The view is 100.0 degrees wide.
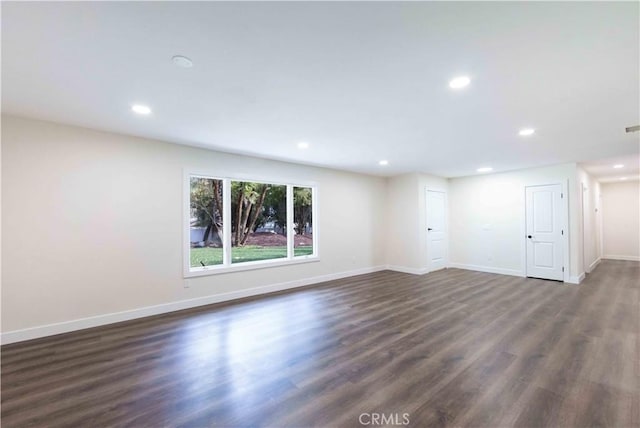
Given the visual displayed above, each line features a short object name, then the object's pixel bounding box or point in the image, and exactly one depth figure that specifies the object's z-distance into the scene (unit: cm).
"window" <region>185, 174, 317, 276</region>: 443
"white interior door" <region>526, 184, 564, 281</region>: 566
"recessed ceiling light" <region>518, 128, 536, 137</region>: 351
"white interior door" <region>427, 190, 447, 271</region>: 685
